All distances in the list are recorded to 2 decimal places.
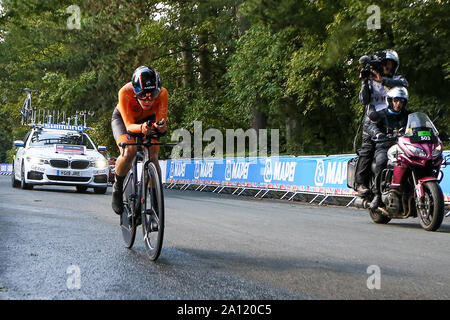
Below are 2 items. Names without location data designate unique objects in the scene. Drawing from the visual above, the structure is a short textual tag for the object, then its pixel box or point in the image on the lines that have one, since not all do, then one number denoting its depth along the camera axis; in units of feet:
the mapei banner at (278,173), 49.37
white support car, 58.29
